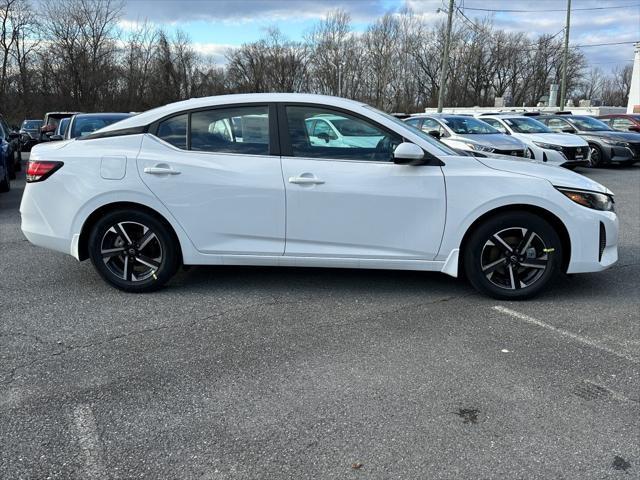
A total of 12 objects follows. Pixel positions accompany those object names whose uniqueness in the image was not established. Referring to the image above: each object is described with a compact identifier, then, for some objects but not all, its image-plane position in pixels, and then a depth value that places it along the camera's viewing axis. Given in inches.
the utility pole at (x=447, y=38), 1073.0
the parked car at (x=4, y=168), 408.5
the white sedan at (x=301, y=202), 176.7
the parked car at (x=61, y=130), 405.7
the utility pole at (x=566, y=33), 1272.1
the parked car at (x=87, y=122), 378.9
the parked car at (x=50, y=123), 693.8
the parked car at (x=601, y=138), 644.7
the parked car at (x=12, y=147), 473.7
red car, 825.0
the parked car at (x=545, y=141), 527.5
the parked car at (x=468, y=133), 491.9
